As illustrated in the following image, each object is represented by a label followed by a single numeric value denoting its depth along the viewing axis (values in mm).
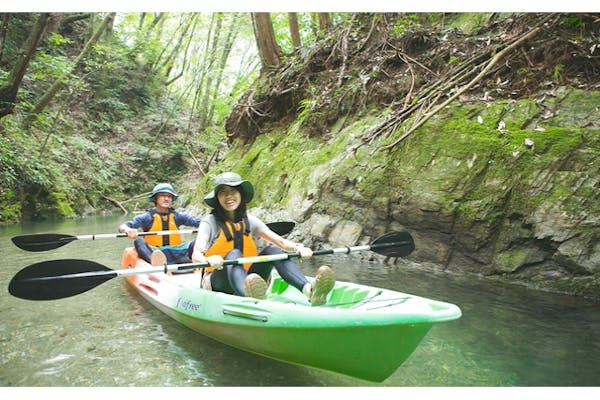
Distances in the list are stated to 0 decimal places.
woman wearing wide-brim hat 3500
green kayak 2447
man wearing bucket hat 5367
